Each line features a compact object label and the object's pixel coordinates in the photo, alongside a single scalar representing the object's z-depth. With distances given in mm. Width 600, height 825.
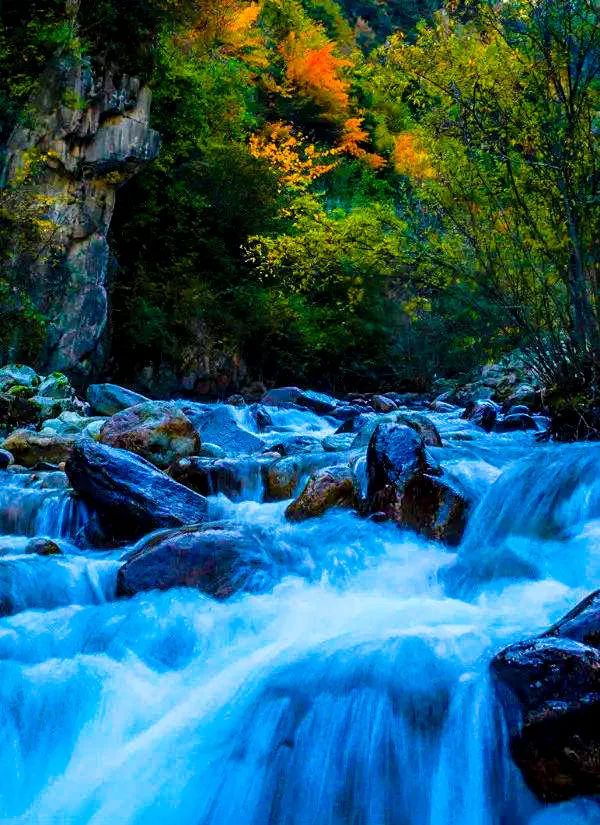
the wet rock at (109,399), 11742
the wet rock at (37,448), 8336
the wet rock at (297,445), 8961
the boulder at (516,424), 10055
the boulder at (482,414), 10523
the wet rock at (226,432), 9234
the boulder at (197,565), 4672
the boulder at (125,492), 5773
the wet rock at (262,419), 11833
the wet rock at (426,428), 7777
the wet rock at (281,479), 7105
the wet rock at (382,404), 14854
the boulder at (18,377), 11227
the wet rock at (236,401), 15367
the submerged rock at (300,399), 14375
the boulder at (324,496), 6016
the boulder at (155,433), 7848
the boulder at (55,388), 11555
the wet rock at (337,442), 8844
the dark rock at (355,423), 11062
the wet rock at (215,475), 7168
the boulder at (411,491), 5508
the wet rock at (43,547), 5520
